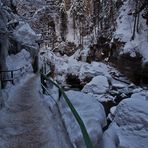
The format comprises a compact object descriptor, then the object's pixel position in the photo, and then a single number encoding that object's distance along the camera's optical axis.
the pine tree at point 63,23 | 29.20
